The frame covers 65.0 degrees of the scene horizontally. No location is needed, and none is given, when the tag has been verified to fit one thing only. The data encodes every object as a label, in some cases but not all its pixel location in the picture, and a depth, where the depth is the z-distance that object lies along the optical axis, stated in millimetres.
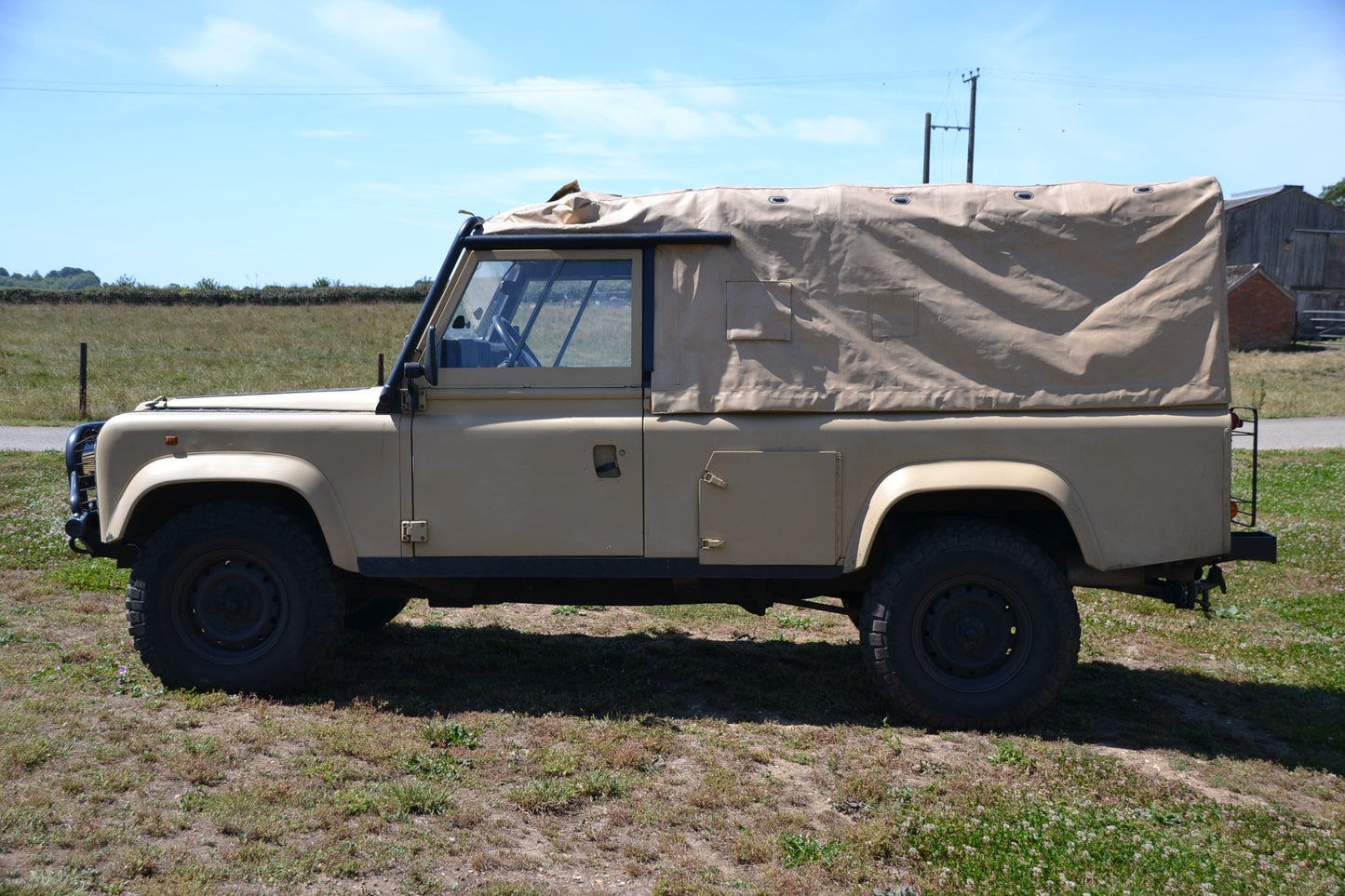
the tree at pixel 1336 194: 71062
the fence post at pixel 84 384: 16359
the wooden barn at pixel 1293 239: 44250
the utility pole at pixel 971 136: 29438
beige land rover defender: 5008
